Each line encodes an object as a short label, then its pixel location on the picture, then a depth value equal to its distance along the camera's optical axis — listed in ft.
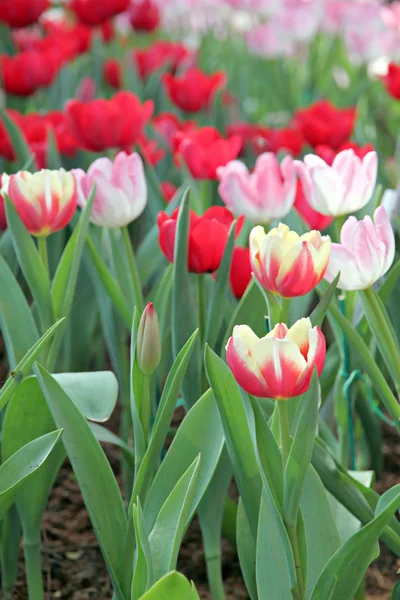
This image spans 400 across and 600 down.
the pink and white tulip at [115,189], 4.61
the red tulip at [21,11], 8.75
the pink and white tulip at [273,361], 3.70
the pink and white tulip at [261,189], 4.62
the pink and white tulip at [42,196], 4.44
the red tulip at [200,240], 4.40
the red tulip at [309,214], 4.81
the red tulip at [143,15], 10.46
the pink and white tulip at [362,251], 4.13
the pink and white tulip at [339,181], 4.42
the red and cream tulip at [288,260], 3.93
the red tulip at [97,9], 9.11
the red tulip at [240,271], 4.55
